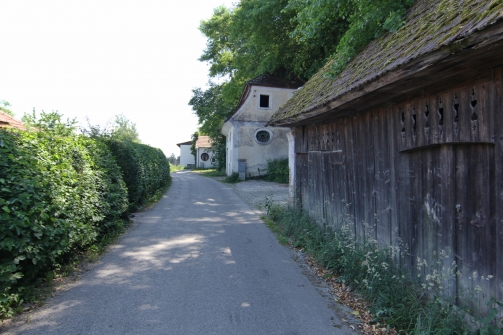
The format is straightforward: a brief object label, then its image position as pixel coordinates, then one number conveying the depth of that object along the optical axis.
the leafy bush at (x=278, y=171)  23.77
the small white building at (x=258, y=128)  26.05
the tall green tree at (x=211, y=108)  35.47
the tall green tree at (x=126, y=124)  53.28
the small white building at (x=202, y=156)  60.88
